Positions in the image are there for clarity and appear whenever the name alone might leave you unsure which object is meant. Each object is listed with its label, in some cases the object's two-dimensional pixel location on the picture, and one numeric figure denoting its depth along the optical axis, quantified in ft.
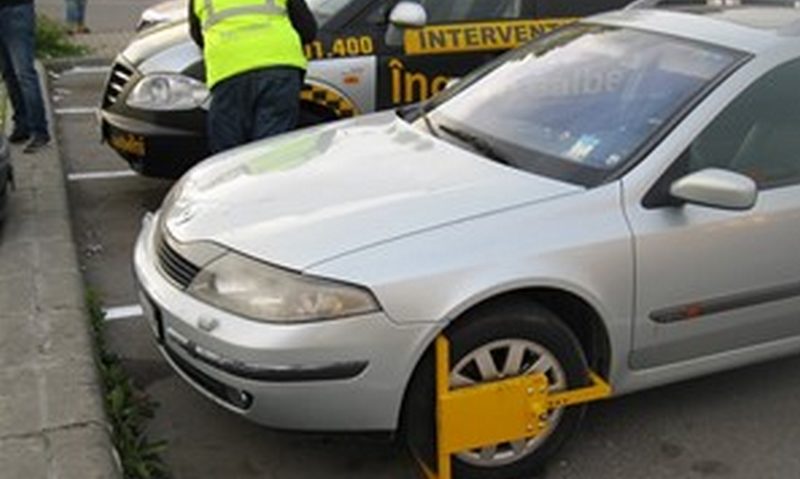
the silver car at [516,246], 10.37
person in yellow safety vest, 16.72
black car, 19.04
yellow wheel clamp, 10.61
